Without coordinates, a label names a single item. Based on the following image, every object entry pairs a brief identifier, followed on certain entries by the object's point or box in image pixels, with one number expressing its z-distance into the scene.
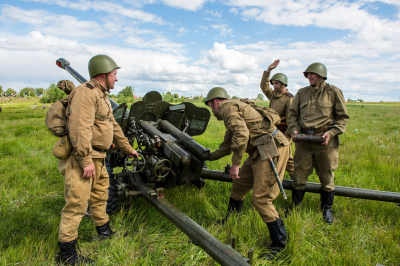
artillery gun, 3.38
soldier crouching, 3.26
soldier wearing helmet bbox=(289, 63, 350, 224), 4.18
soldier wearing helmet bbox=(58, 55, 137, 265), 2.75
